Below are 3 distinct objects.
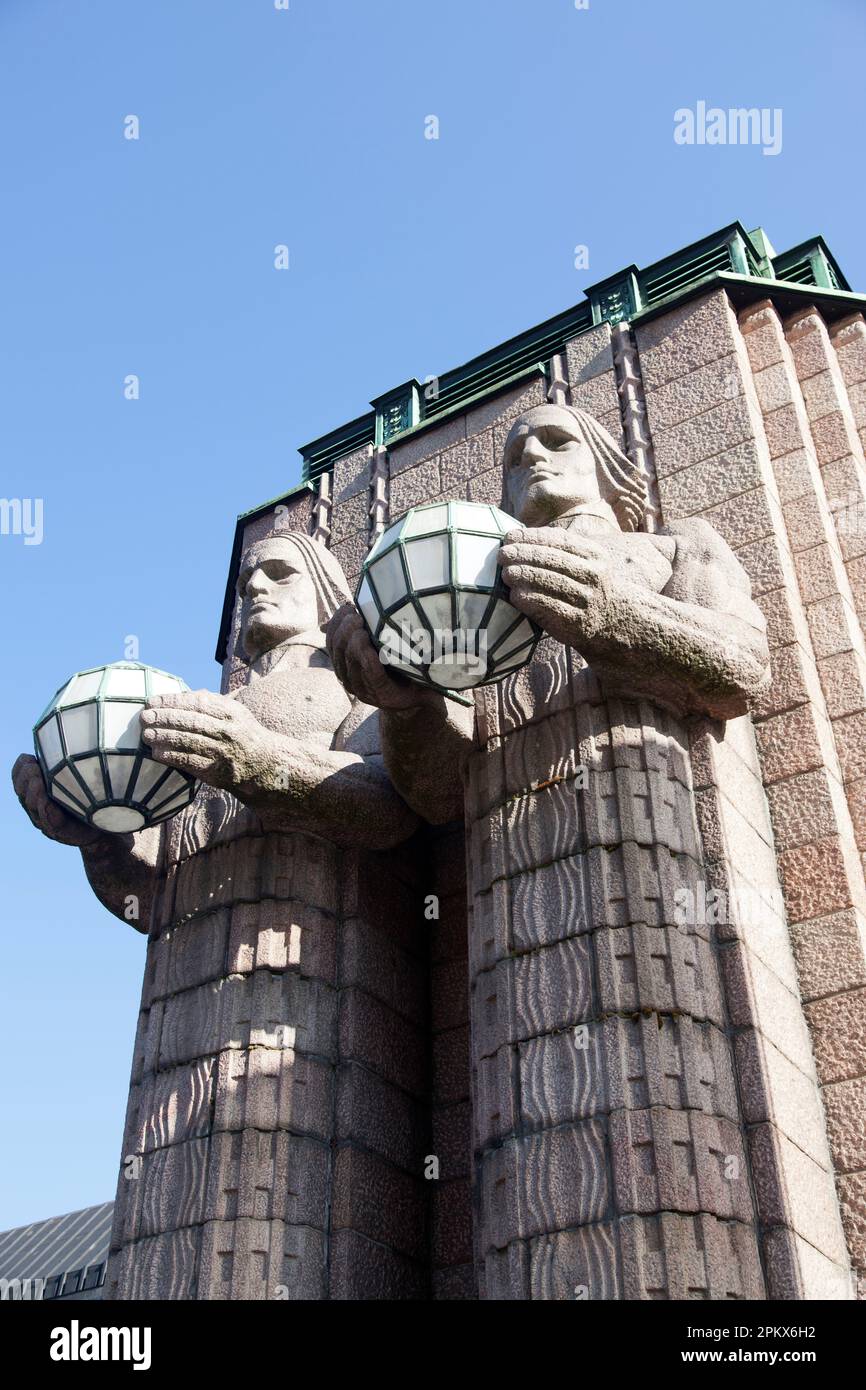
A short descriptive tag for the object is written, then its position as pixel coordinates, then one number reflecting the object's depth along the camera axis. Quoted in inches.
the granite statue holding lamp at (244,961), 267.4
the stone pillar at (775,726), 237.8
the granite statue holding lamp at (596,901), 223.9
